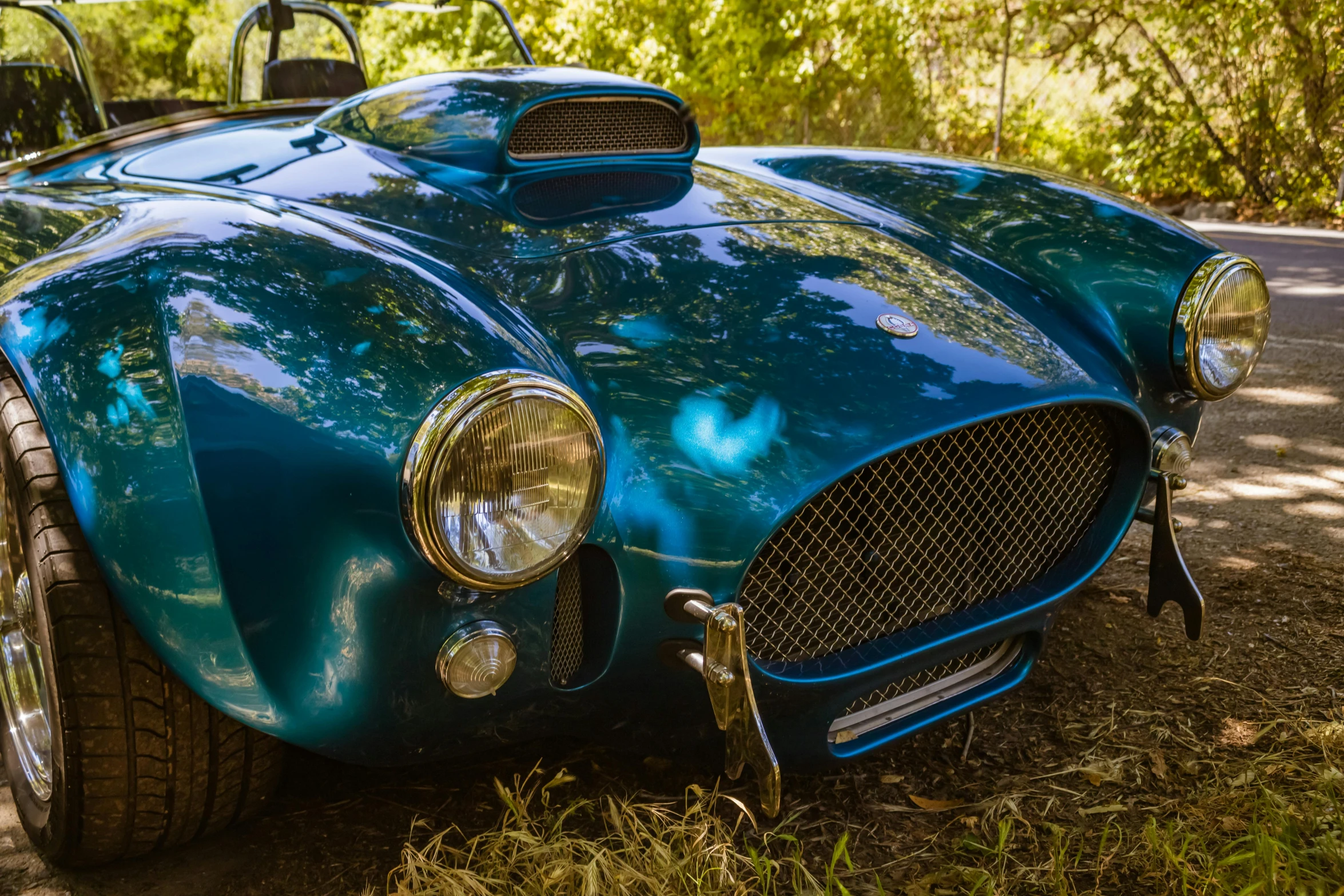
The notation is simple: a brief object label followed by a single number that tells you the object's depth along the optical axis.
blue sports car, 1.32
